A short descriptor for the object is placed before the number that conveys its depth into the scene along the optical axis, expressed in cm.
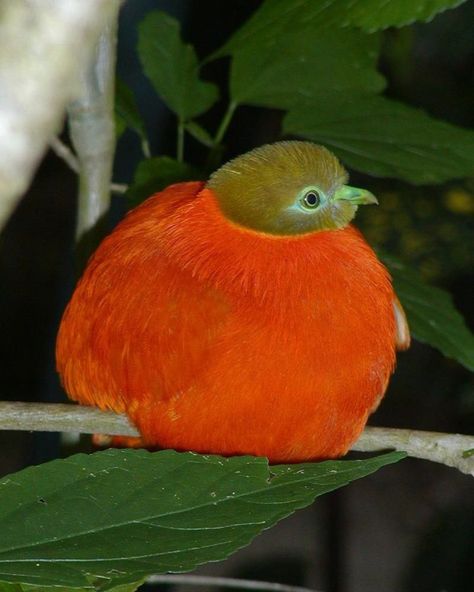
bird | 208
